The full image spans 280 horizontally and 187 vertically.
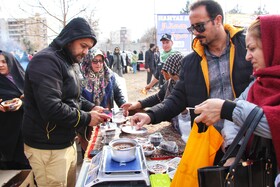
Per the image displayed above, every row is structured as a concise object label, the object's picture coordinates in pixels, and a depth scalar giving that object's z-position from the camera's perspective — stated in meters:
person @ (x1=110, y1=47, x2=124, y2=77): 13.30
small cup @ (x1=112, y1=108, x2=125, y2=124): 2.87
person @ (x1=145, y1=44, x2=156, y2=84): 11.80
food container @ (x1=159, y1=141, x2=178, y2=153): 2.12
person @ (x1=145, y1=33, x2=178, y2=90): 6.89
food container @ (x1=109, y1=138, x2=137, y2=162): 1.59
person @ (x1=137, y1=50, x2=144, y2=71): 24.22
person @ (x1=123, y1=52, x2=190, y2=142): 2.51
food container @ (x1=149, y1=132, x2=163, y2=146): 2.29
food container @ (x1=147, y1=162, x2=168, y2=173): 1.75
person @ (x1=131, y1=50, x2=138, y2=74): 20.44
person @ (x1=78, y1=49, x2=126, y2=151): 3.66
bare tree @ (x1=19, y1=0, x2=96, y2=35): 7.85
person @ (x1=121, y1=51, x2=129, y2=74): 19.61
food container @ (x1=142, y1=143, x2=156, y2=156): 2.05
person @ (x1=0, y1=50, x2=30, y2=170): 3.24
